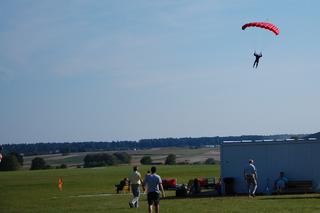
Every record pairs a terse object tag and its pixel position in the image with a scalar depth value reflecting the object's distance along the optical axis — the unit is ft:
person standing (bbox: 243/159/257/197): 108.99
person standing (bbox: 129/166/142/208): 93.28
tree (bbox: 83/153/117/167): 501.97
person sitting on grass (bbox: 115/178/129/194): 148.51
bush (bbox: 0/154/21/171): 455.22
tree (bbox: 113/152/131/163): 522.35
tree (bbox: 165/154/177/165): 468.34
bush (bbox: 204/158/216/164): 459.32
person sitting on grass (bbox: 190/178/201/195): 126.21
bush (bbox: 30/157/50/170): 480.23
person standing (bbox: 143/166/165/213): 74.54
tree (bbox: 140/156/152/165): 467.68
